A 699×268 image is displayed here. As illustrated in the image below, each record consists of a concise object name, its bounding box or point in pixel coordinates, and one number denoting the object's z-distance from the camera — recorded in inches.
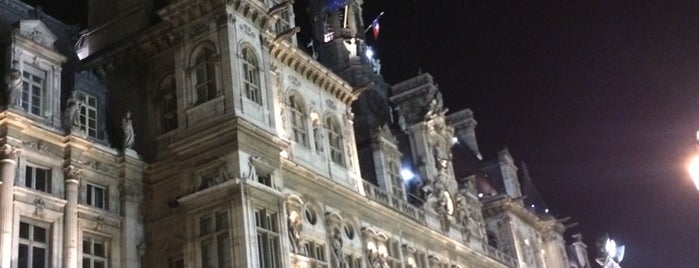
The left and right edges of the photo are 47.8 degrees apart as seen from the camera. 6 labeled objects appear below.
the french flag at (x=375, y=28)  2347.4
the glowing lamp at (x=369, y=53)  2136.2
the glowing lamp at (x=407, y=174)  1828.2
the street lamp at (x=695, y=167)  820.6
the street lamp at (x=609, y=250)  2923.2
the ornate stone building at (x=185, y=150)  1018.1
